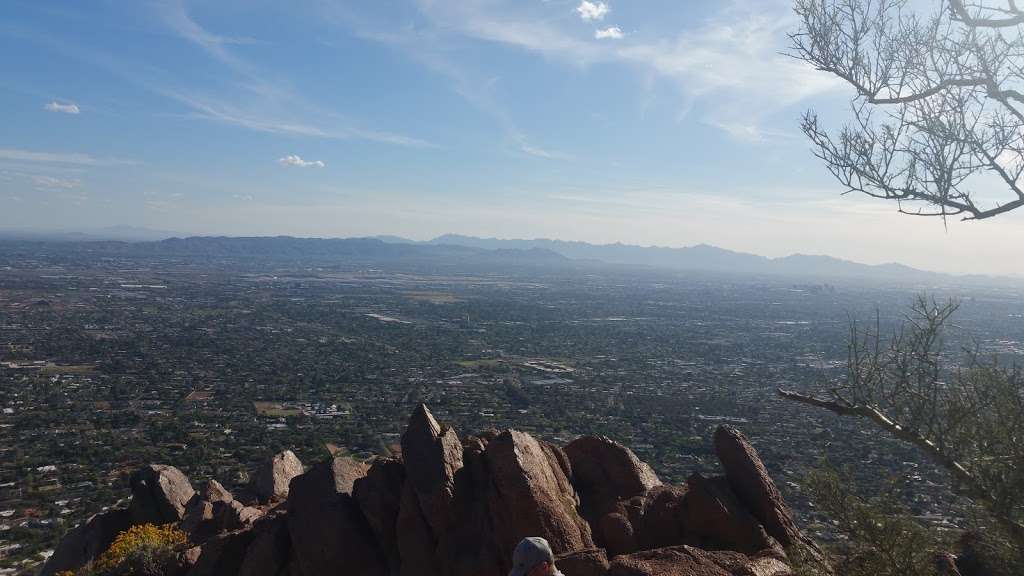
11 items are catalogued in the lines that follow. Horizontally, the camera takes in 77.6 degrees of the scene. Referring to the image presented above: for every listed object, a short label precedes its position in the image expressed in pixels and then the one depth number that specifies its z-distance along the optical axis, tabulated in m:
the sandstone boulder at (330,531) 14.02
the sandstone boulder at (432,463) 13.52
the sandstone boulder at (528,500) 12.35
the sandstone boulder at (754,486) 12.94
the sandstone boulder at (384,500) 14.38
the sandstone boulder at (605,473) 14.62
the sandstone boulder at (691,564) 9.86
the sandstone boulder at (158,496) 20.42
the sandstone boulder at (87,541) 19.22
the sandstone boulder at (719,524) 12.32
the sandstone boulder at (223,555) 14.69
